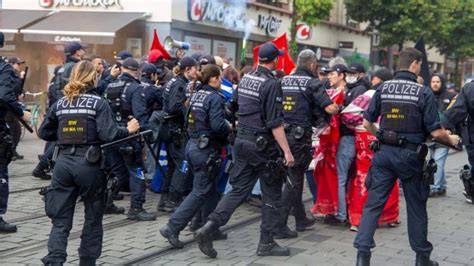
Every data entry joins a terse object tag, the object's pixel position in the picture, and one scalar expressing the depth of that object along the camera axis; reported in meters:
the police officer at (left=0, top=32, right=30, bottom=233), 6.96
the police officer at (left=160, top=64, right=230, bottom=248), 6.70
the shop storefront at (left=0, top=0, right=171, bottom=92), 18.95
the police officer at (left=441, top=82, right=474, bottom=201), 6.40
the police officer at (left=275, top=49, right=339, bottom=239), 7.31
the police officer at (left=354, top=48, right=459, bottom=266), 6.02
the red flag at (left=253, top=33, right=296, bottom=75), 10.57
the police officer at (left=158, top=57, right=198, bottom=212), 8.08
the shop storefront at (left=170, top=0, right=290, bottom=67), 20.58
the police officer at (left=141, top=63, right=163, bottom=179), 8.79
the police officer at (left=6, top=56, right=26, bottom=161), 10.93
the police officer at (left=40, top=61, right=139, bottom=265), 5.50
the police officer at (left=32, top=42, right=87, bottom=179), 9.28
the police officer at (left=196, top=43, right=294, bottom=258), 6.45
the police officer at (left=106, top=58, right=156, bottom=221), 7.87
